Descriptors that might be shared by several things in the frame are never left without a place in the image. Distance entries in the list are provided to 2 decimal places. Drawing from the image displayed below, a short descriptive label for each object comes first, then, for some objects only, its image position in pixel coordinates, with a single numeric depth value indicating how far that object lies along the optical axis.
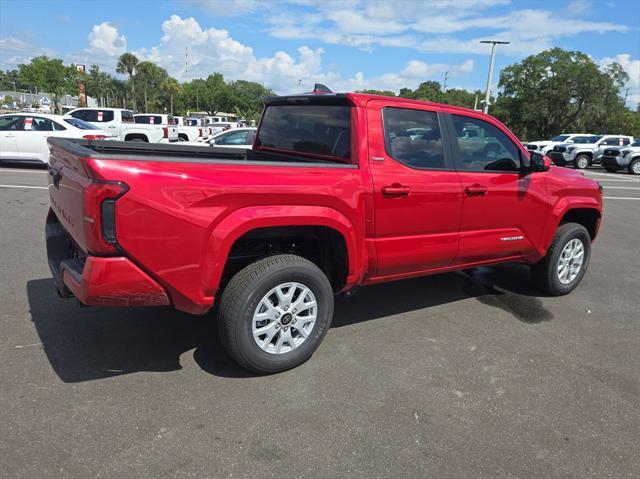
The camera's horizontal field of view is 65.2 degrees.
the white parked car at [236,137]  14.25
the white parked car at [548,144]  25.92
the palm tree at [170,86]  93.44
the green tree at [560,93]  42.84
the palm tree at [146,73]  86.44
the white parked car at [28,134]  13.54
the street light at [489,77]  32.47
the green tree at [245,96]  106.44
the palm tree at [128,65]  82.06
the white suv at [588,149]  24.25
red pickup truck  2.75
